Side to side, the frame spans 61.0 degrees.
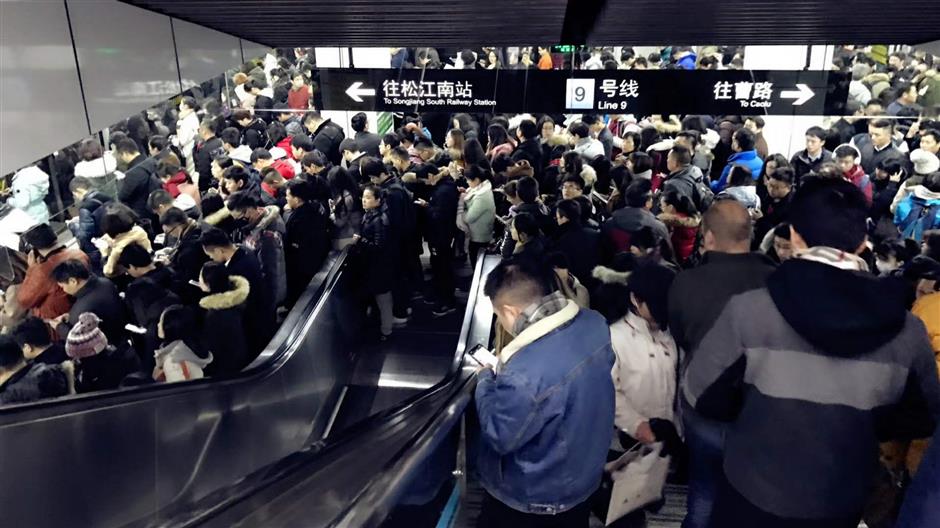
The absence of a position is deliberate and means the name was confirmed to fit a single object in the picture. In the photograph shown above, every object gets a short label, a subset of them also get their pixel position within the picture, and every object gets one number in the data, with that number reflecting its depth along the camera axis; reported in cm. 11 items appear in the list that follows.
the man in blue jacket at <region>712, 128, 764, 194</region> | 841
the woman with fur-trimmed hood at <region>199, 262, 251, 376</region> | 534
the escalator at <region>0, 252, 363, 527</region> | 425
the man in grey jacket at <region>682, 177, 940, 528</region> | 224
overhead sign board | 732
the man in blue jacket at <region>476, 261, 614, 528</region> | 266
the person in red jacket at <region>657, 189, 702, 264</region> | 626
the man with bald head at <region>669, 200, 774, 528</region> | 310
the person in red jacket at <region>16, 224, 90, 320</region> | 595
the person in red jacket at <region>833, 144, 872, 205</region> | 748
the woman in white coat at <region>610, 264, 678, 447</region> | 346
